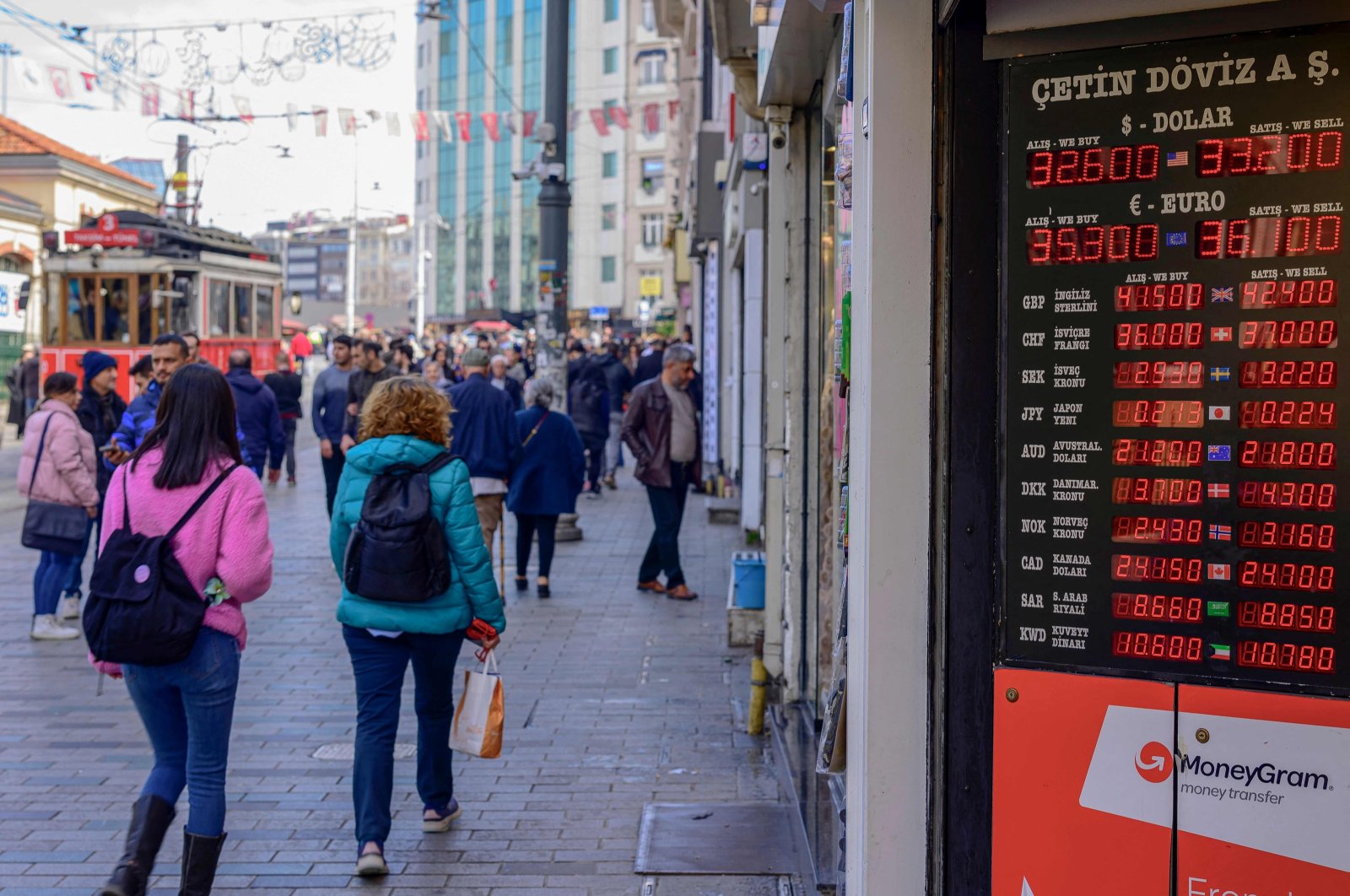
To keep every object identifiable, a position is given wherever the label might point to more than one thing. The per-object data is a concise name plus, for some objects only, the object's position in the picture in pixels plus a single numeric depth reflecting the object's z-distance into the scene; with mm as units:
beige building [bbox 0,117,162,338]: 34656
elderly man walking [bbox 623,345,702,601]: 11164
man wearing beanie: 10320
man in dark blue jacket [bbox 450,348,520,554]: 10570
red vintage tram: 22641
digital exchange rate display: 3037
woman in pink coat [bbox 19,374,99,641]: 9164
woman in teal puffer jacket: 5371
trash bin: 9109
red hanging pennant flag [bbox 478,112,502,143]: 30234
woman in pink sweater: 4727
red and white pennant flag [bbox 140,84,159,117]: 25688
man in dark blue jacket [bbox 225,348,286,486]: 13797
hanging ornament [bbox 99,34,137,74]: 21828
